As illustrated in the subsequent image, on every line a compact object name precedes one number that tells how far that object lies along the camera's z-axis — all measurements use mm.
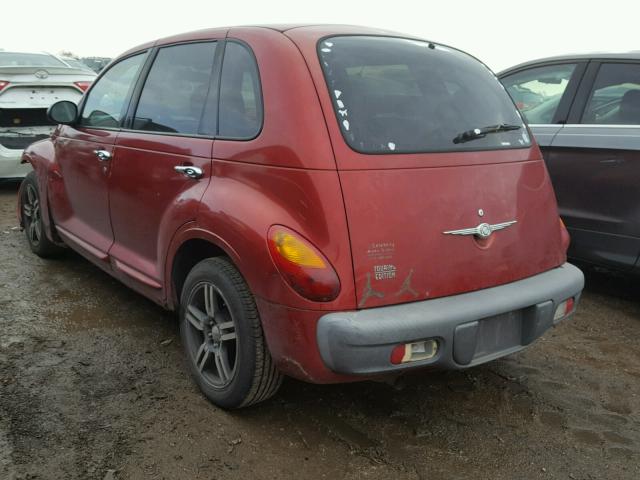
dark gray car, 3885
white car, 6258
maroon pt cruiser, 2203
